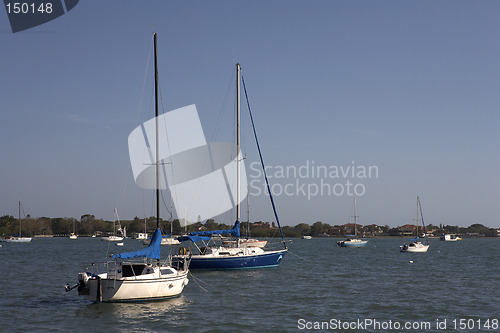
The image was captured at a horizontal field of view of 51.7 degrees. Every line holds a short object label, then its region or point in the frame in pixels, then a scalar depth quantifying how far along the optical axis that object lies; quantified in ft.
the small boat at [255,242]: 289.41
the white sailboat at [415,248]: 345.43
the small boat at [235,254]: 164.14
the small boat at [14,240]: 535.39
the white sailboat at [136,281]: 97.25
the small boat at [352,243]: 466.70
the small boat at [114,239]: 611.55
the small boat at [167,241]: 398.62
